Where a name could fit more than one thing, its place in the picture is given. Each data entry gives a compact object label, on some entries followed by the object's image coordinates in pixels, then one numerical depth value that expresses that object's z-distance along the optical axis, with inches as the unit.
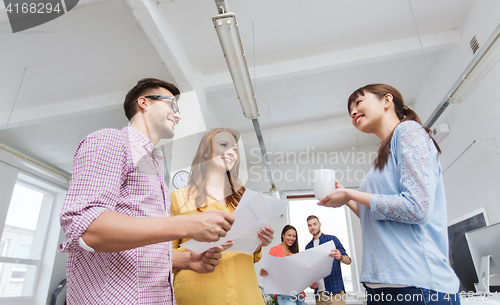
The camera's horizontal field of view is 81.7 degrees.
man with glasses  19.7
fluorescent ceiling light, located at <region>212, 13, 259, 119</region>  71.3
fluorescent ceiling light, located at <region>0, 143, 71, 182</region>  155.0
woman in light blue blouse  27.5
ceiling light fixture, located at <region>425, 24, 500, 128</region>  68.4
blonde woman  36.3
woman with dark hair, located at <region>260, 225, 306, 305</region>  137.3
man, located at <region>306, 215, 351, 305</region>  130.4
